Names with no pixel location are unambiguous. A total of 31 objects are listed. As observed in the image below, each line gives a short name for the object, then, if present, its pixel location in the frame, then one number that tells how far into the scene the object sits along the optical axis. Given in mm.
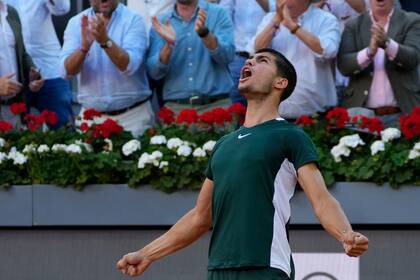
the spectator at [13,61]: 18469
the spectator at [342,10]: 18297
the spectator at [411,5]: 19828
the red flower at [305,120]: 16297
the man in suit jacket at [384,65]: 16937
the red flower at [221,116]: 16469
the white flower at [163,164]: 16297
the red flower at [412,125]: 15680
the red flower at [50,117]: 17391
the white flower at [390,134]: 15844
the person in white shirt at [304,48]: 17109
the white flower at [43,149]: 16891
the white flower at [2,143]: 17312
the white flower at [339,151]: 15945
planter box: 15766
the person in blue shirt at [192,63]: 17531
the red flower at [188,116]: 16609
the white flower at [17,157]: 16953
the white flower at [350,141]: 15977
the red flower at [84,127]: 17172
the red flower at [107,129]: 16891
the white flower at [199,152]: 16219
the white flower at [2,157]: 17031
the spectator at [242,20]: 18453
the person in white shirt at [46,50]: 18891
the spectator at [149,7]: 18906
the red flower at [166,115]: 16953
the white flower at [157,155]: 16359
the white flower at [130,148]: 16719
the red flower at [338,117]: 16219
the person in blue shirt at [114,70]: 17812
